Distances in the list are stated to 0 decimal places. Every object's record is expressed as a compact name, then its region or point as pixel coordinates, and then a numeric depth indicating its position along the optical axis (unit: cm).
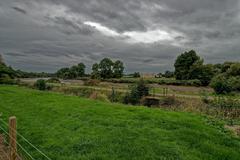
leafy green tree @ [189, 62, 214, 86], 2693
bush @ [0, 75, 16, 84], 2991
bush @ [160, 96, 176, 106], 1370
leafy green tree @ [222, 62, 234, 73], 2769
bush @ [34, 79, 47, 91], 2415
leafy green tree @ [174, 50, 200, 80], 3045
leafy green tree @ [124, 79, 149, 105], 1575
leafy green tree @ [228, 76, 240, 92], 1953
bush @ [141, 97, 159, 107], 1527
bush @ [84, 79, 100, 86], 2825
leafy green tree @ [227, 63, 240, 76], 2352
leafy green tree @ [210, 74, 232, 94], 1835
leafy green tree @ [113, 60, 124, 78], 4106
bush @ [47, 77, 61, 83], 3543
